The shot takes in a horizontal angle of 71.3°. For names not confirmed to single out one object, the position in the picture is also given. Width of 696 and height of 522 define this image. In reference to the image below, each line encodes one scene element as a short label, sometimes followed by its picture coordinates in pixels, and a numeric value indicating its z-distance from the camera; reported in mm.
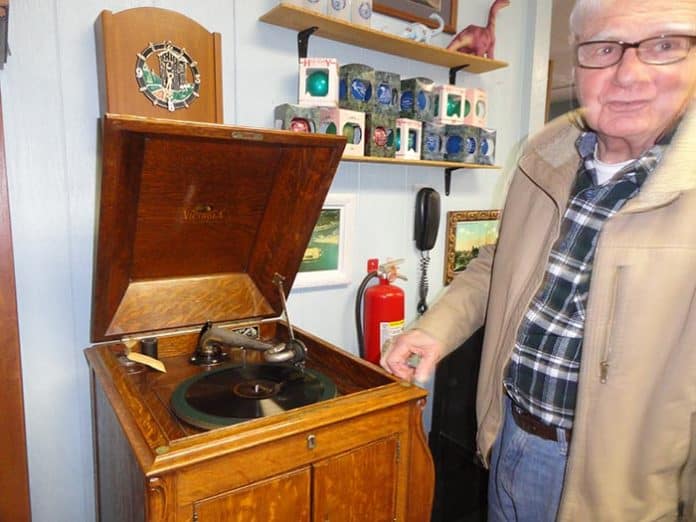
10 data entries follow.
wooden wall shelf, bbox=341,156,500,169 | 1632
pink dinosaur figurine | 1884
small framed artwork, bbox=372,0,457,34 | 1779
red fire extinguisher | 1807
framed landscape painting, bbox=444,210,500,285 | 2125
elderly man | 802
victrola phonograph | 872
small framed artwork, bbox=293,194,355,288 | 1739
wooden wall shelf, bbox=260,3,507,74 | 1468
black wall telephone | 1947
